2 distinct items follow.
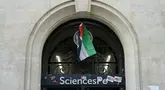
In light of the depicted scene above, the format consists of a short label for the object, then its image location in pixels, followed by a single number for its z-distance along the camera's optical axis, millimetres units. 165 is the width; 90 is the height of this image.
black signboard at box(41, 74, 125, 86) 9750
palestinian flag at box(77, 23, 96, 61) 9977
